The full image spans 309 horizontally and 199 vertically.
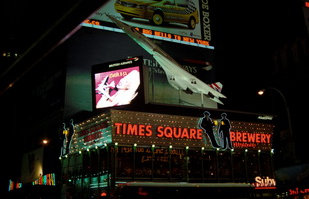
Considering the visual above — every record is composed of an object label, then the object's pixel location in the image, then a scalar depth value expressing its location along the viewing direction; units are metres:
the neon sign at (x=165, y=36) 23.56
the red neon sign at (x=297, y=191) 23.92
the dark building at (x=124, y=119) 18.16
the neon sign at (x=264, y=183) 21.46
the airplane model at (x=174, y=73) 21.41
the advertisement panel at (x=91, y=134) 18.12
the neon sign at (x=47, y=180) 22.69
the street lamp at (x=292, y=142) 21.69
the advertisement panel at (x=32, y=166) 24.88
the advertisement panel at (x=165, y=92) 24.94
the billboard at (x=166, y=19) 24.77
